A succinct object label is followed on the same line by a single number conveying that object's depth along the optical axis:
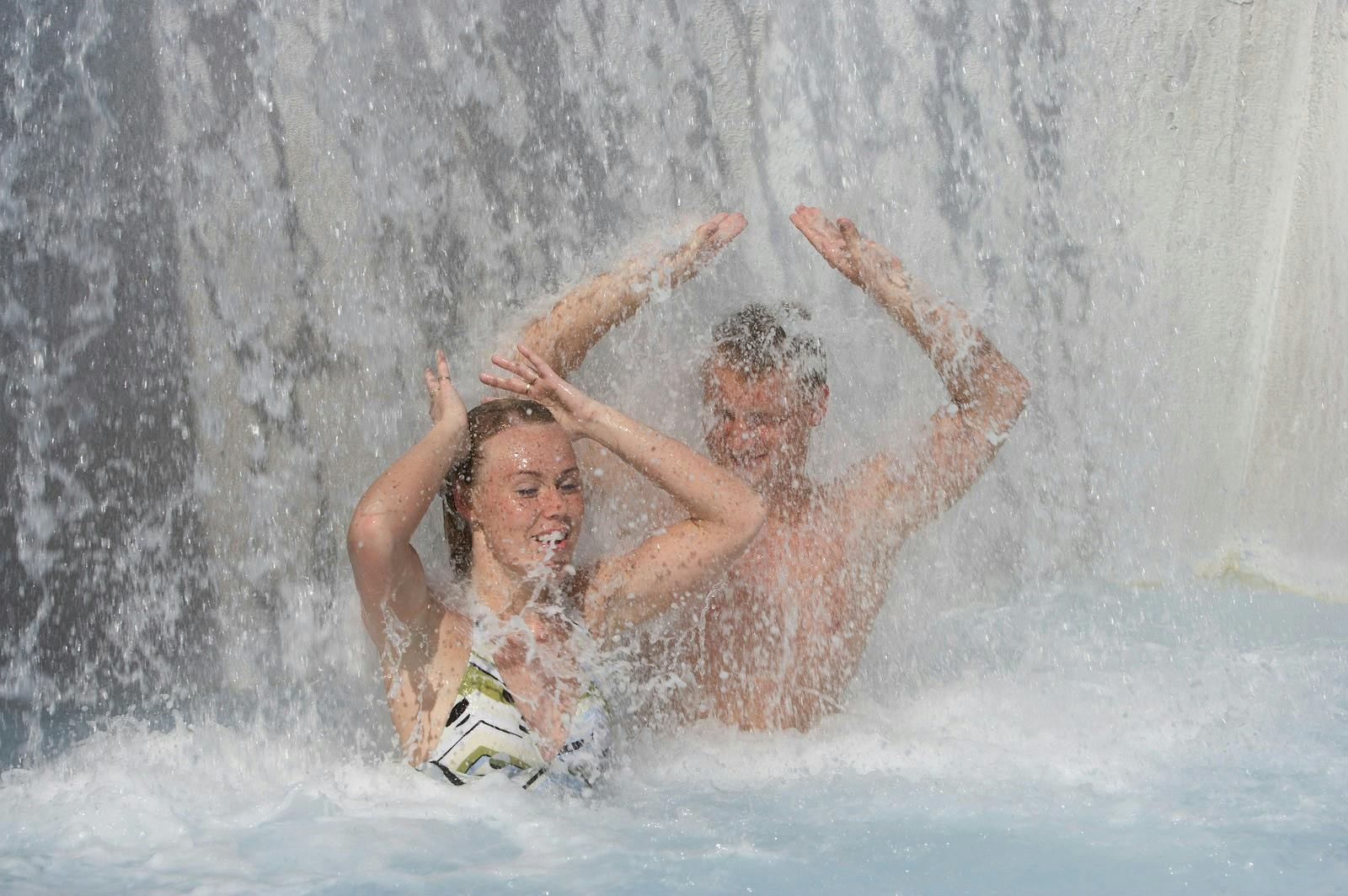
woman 5.33
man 6.31
